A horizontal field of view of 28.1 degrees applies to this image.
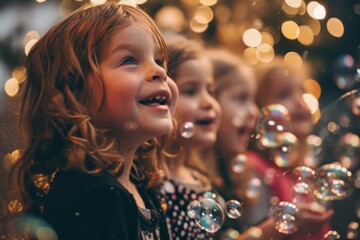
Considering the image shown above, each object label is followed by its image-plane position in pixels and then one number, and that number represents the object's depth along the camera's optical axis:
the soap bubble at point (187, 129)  1.70
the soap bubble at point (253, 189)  2.18
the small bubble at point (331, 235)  1.66
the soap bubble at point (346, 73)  2.19
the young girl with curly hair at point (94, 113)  1.25
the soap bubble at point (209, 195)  1.67
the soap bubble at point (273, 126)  1.96
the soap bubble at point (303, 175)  1.78
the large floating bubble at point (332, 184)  1.78
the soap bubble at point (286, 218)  1.66
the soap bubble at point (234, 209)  1.62
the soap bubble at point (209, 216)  1.53
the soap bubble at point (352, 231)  1.87
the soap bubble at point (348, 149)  2.20
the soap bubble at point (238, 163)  2.15
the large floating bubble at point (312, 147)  2.47
